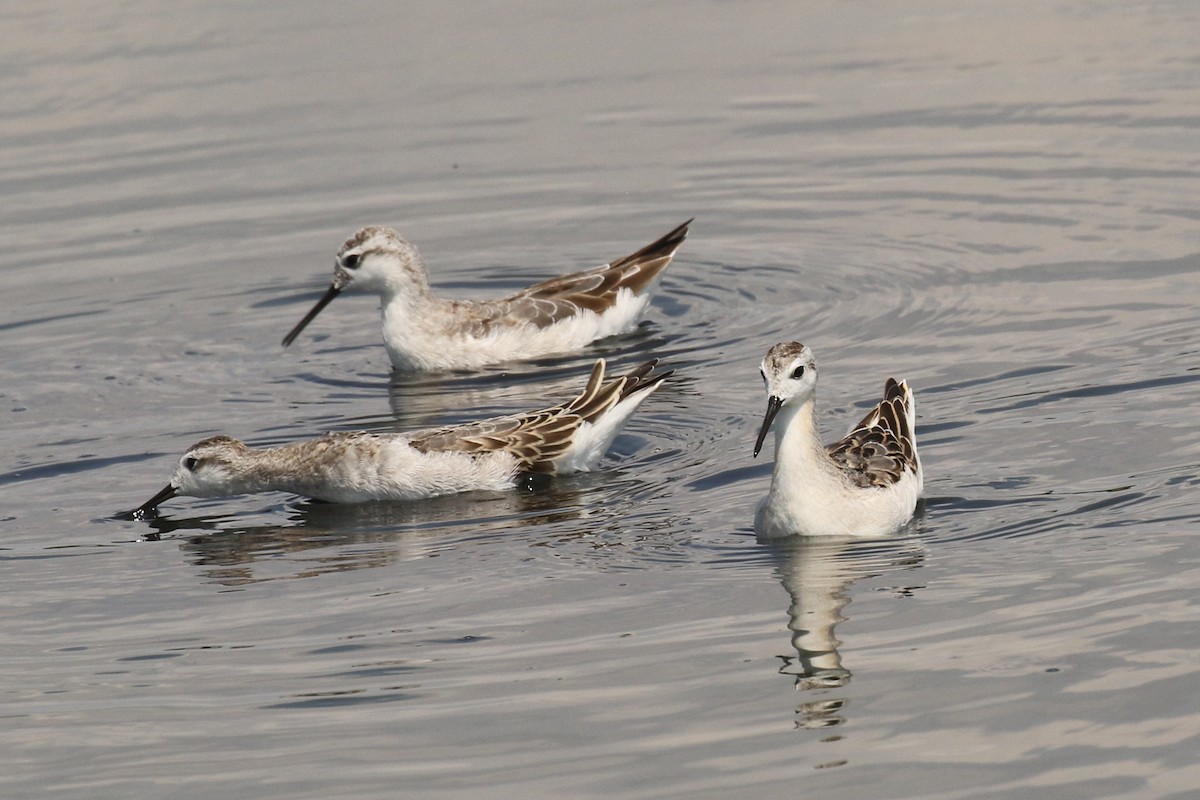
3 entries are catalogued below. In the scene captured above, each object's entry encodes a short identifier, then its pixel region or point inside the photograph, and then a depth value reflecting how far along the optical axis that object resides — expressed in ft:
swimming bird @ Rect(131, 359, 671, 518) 47.32
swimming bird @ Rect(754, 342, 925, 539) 40.09
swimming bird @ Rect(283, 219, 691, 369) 60.03
